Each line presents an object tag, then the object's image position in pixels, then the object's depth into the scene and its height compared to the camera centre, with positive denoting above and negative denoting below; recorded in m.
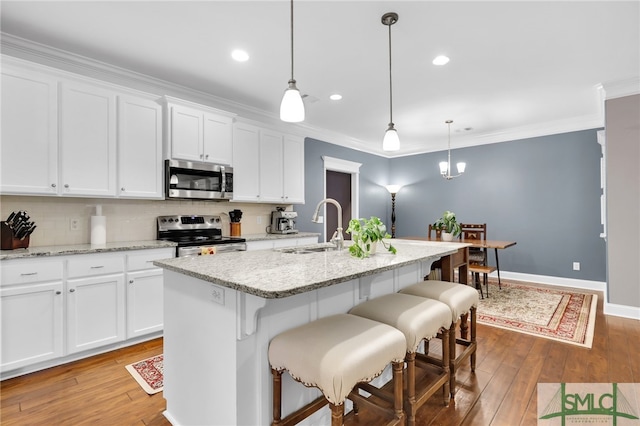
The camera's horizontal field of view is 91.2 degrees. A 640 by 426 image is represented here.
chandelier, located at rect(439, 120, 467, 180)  5.16 +0.82
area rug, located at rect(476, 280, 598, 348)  3.00 -1.12
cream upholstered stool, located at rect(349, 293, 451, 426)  1.55 -0.55
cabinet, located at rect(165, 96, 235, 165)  3.23 +0.93
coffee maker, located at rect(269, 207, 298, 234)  4.43 -0.08
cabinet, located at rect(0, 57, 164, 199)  2.38 +0.70
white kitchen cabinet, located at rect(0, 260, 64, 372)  2.16 -0.67
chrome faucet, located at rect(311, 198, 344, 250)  2.18 -0.15
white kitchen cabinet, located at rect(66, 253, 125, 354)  2.43 -0.67
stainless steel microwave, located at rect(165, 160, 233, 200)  3.22 +0.40
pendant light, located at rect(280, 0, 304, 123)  1.78 +0.64
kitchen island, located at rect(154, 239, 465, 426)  1.29 -0.49
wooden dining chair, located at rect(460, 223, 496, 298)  4.05 -0.53
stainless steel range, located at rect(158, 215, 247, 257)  3.09 -0.20
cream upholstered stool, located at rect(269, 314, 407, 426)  1.14 -0.56
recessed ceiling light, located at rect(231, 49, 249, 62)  2.76 +1.45
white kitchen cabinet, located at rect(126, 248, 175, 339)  2.72 -0.67
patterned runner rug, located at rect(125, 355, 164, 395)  2.11 -1.14
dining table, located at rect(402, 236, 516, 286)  3.93 -0.38
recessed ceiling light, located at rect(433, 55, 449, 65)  2.85 +1.43
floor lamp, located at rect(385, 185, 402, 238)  6.68 +0.16
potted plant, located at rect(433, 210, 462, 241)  4.26 -0.16
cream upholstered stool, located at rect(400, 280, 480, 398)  1.95 -0.57
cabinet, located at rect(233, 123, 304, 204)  3.92 +0.69
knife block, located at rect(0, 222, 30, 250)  2.37 -0.14
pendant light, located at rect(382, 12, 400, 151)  2.28 +0.59
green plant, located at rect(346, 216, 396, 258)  1.87 -0.12
